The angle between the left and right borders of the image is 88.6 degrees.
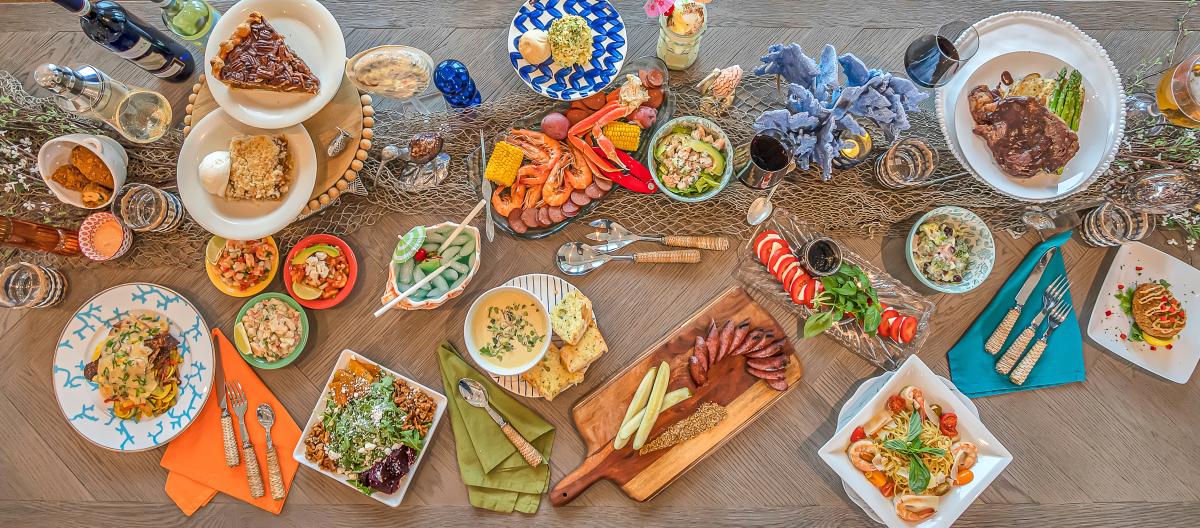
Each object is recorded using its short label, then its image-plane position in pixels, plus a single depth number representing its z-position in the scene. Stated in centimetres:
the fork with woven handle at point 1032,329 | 215
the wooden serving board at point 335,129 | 205
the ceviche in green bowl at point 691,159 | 208
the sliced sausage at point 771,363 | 212
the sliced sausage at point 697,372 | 211
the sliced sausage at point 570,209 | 213
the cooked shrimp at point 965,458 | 197
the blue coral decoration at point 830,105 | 193
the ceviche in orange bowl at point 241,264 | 211
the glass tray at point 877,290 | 216
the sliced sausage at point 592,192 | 213
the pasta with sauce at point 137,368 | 209
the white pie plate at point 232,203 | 197
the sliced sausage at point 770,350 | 211
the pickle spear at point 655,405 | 207
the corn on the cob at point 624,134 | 212
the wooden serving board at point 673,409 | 211
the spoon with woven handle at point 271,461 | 211
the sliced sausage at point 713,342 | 212
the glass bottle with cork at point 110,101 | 200
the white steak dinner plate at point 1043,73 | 205
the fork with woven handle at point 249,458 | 211
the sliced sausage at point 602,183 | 214
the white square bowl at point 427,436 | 204
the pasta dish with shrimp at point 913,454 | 197
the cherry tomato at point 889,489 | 203
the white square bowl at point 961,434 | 196
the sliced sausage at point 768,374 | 212
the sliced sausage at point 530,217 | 213
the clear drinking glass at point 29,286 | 216
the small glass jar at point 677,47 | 207
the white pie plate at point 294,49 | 196
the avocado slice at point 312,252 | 212
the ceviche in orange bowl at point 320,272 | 210
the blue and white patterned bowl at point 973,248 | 210
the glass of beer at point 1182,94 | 204
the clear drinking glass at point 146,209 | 212
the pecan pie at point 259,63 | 192
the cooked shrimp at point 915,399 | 204
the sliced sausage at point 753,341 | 212
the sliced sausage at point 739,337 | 213
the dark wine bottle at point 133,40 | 195
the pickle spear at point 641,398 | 211
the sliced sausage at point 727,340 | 213
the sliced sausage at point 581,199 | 213
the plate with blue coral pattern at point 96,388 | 212
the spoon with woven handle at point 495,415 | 209
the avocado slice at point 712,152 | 209
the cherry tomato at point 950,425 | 202
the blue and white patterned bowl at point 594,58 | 216
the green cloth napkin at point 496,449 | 211
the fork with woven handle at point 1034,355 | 214
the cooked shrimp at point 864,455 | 201
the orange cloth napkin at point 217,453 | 213
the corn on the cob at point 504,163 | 210
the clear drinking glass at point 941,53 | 202
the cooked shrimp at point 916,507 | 197
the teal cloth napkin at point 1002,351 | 217
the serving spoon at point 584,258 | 218
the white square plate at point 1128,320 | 215
